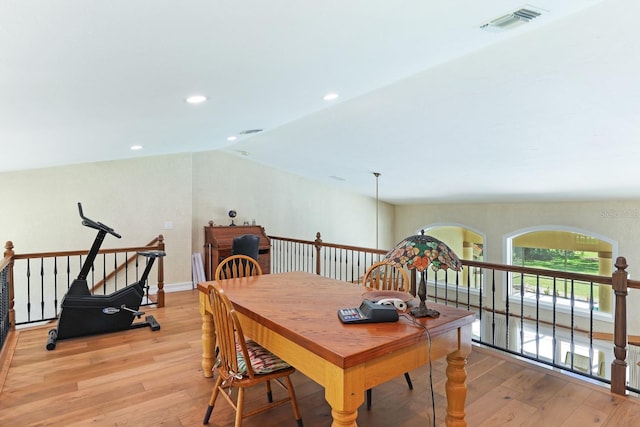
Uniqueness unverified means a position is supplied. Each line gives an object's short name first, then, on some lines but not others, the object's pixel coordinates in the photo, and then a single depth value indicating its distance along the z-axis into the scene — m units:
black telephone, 1.81
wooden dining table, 1.48
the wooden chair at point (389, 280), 2.74
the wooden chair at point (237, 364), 1.91
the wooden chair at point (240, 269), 3.06
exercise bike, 3.52
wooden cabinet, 6.09
